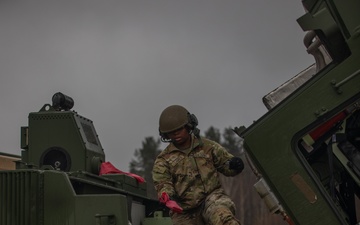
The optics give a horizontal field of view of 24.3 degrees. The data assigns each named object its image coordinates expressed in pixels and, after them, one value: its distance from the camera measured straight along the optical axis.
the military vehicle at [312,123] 5.31
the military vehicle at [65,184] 5.68
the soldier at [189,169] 7.61
